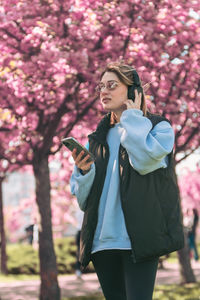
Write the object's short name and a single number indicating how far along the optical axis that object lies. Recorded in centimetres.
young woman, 559
